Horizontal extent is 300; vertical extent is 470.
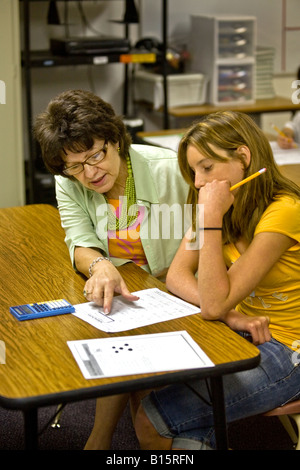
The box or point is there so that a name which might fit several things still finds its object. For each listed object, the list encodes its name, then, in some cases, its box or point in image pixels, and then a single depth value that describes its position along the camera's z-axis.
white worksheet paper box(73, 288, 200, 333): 1.60
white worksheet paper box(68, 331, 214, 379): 1.37
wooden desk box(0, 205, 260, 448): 1.31
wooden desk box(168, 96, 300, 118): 4.45
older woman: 1.93
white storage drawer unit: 4.57
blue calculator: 1.63
